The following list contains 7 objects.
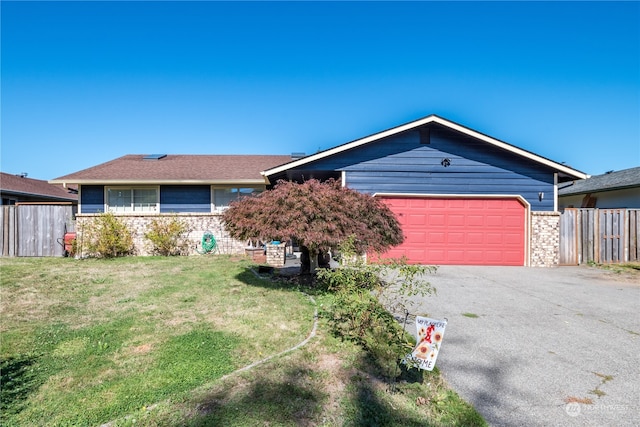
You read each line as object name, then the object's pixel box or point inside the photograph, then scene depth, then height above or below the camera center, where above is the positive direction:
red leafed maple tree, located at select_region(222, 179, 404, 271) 6.05 -0.07
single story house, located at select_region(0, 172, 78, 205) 16.98 +1.38
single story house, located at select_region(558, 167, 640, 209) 14.39 +1.14
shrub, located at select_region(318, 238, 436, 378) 3.47 -1.27
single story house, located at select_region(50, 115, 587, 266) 10.88 +0.97
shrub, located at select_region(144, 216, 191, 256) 11.96 -0.81
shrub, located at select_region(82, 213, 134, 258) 11.43 -0.84
